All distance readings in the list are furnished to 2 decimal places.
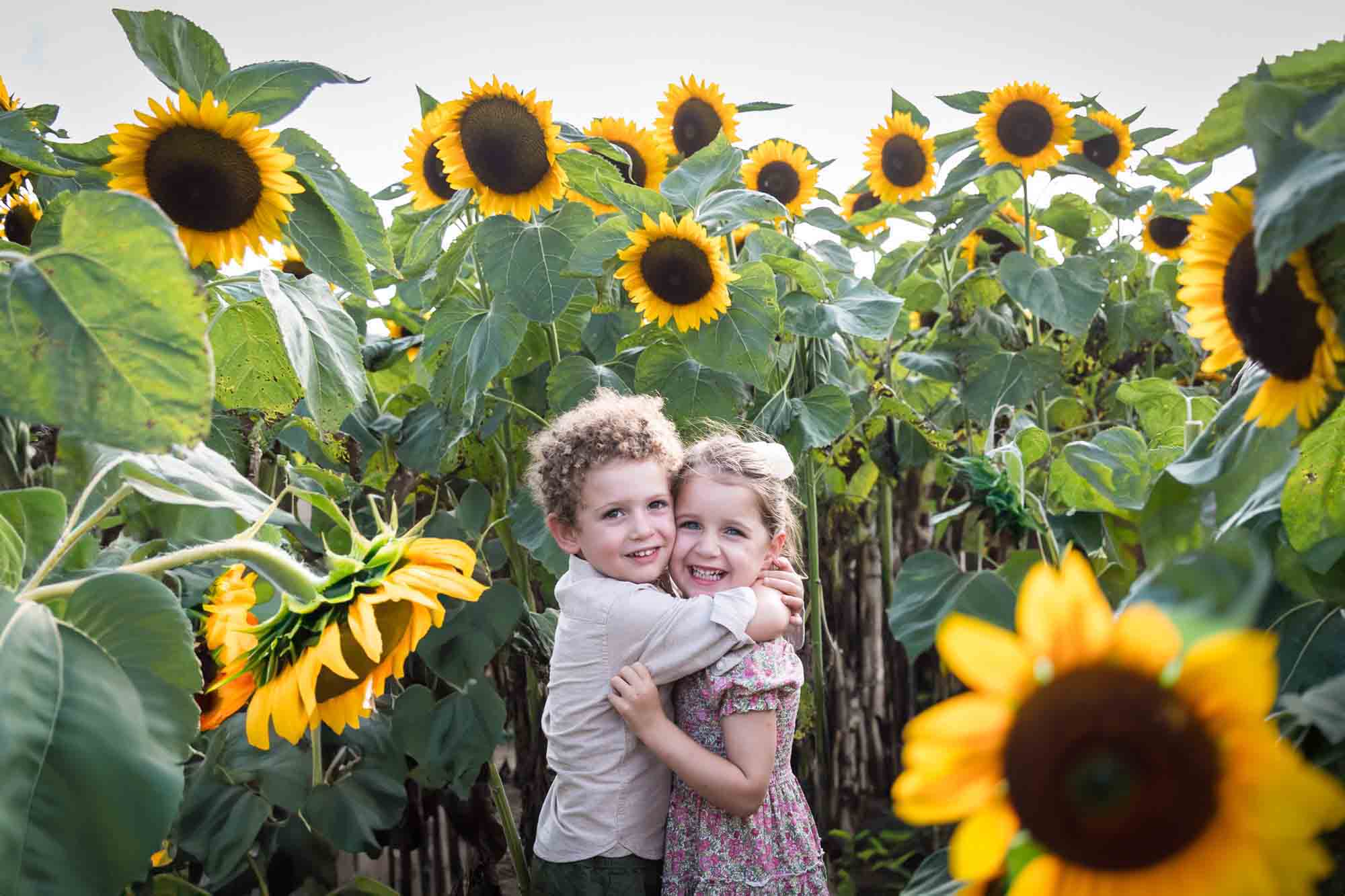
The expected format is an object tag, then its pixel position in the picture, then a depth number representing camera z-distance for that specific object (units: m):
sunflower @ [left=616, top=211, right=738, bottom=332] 1.48
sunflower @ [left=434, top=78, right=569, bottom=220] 1.54
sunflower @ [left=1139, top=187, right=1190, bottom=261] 2.45
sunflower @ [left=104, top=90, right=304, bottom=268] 0.94
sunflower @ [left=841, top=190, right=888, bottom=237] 2.80
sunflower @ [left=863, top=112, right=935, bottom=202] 2.50
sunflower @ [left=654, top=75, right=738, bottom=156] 2.25
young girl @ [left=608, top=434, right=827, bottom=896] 1.13
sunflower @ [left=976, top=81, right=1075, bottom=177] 2.05
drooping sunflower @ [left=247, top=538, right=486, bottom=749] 0.64
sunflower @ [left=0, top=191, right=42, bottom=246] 1.35
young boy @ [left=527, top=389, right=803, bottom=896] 1.16
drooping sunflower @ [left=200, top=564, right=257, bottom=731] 0.70
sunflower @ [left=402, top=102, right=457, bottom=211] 1.73
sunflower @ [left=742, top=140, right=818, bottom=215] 2.29
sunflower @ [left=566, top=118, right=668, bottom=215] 1.94
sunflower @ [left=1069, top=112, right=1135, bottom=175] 2.28
